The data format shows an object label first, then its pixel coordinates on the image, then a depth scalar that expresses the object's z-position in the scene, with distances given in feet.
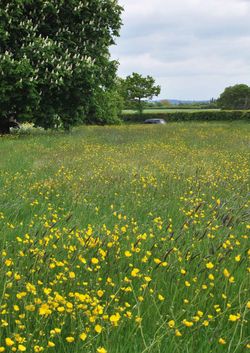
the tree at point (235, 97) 365.81
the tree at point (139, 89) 258.98
